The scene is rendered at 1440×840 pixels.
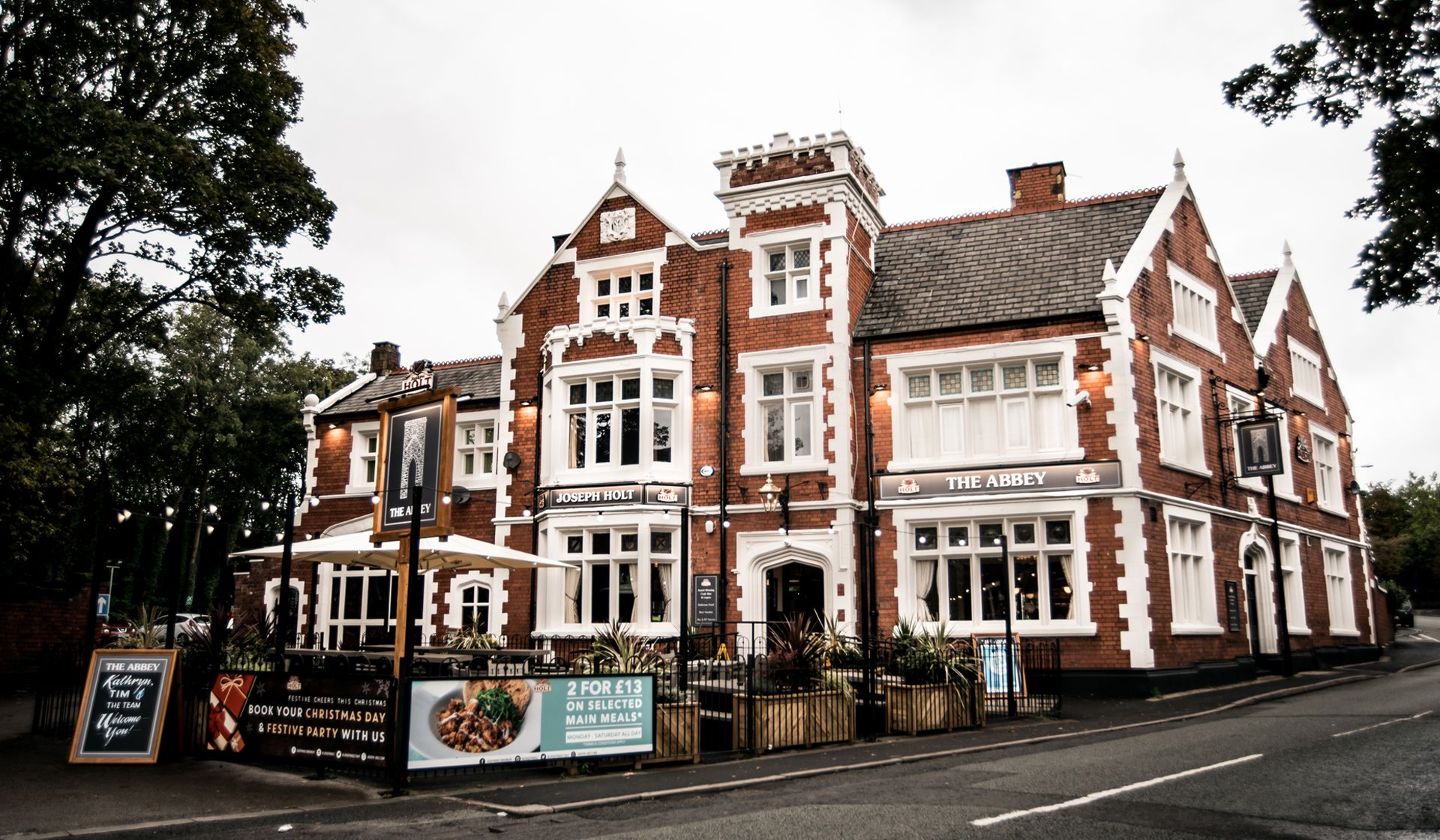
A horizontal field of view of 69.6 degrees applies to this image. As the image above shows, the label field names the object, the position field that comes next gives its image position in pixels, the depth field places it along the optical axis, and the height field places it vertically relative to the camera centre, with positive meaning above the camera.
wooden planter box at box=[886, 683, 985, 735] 15.35 -1.48
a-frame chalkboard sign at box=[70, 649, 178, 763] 13.26 -1.21
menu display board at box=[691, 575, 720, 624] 20.61 +0.18
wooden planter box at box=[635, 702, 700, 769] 12.85 -1.52
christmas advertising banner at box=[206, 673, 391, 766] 11.55 -1.24
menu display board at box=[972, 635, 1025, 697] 18.70 -1.04
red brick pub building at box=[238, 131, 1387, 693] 21.02 +3.93
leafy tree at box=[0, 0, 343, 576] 18.39 +7.90
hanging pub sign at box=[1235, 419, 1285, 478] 23.12 +3.50
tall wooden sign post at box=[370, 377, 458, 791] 11.91 +1.62
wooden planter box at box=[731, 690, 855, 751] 13.66 -1.48
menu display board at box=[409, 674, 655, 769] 11.32 -1.23
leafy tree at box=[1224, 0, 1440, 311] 9.20 +4.90
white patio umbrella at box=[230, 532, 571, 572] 17.20 +0.95
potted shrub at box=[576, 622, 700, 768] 12.87 -1.15
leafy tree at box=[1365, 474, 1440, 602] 54.47 +4.24
